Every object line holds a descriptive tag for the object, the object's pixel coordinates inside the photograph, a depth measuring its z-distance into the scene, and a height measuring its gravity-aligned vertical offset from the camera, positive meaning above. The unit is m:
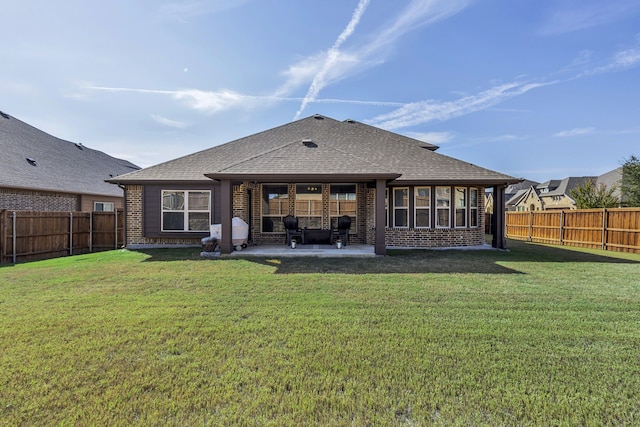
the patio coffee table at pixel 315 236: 11.23 -0.85
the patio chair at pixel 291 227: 11.11 -0.52
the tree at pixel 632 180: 17.84 +2.10
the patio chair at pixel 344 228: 11.12 -0.55
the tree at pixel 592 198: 18.81 +1.07
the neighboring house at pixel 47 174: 13.38 +1.93
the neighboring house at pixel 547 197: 37.97 +2.48
